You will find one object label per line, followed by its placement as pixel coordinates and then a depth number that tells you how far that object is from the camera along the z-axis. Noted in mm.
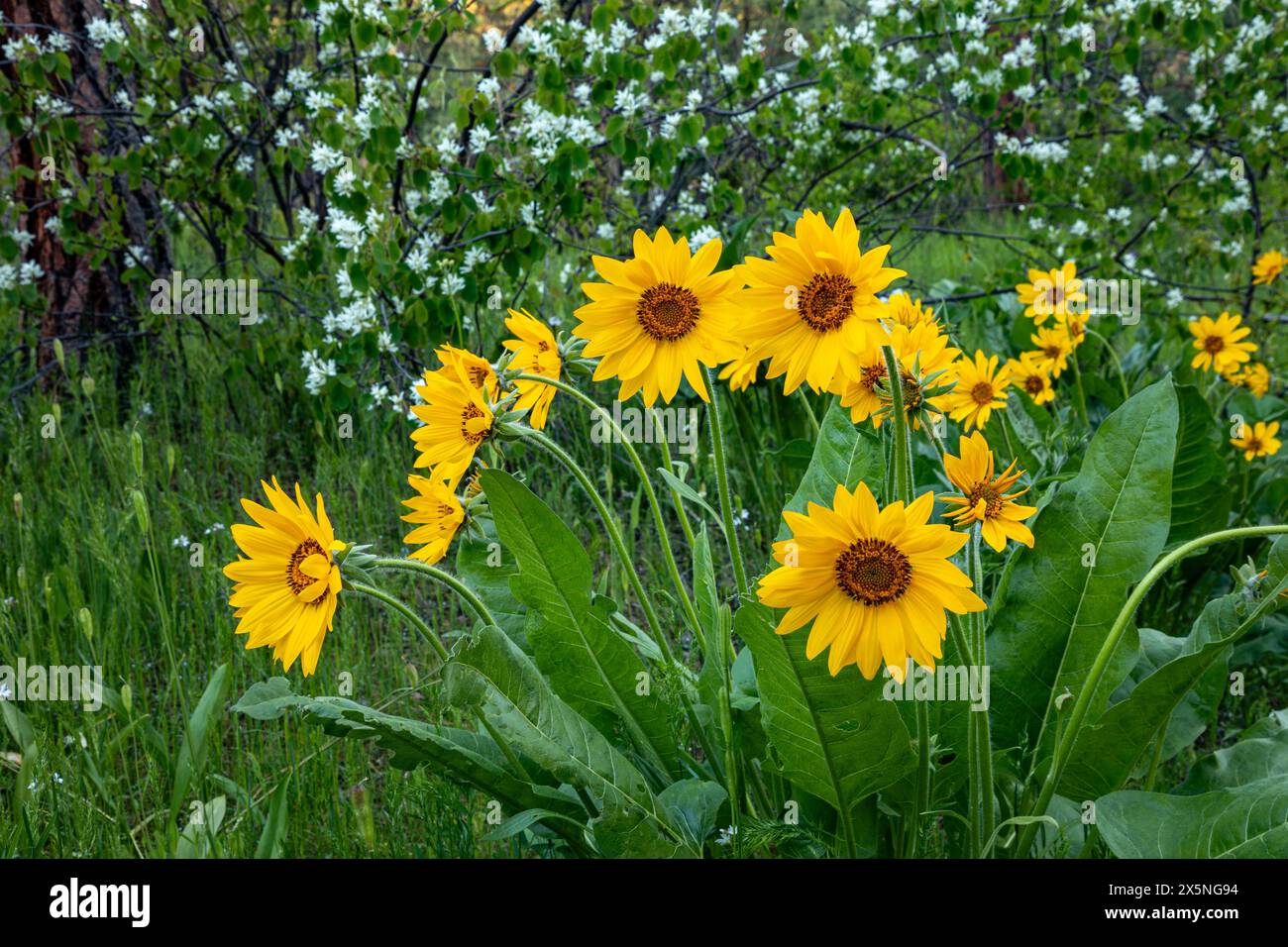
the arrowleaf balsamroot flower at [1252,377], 1517
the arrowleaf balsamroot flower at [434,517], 986
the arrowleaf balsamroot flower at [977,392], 1120
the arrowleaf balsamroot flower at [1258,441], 1396
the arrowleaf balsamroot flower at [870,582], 855
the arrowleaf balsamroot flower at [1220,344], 1512
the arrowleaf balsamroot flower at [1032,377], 1447
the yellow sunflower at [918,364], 949
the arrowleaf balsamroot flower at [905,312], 1004
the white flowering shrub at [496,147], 1525
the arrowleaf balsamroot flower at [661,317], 924
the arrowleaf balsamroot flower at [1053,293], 1381
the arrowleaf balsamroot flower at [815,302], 875
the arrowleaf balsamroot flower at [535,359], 1009
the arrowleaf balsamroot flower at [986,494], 929
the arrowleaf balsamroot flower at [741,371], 924
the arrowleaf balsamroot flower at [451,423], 965
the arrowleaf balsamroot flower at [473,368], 975
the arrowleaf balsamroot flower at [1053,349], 1455
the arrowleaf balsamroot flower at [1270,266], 1708
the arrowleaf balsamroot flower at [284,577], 910
